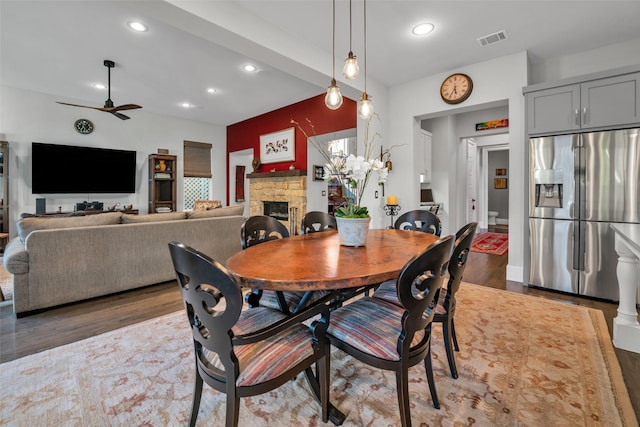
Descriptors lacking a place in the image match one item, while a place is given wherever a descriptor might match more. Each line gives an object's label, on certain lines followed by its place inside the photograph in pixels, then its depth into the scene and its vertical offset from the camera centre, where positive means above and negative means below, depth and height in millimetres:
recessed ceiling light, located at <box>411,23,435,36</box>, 2837 +1825
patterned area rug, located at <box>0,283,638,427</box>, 1347 -938
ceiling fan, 4037 +1479
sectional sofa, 2438 -390
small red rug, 5086 -627
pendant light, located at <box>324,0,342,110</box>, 2188 +869
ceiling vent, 2992 +1833
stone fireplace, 5621 +357
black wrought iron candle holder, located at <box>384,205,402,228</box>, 4194 +24
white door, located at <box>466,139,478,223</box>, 6978 +727
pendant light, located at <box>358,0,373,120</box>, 2367 +847
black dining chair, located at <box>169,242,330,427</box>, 900 -516
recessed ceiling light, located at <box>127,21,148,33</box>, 2949 +1922
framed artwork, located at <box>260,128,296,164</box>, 5871 +1385
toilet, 8617 -135
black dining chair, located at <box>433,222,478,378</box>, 1534 -422
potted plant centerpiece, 1711 +174
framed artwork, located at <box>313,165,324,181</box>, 5676 +768
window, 7062 +997
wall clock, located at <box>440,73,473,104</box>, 3674 +1600
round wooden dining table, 1090 -236
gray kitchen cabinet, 2727 +1065
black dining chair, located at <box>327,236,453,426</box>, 1054 -508
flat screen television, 5121 +805
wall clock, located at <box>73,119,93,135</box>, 5546 +1659
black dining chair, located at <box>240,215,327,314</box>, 1597 -461
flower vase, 1715 -109
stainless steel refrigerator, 2756 +68
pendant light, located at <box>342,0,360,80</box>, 2049 +1025
